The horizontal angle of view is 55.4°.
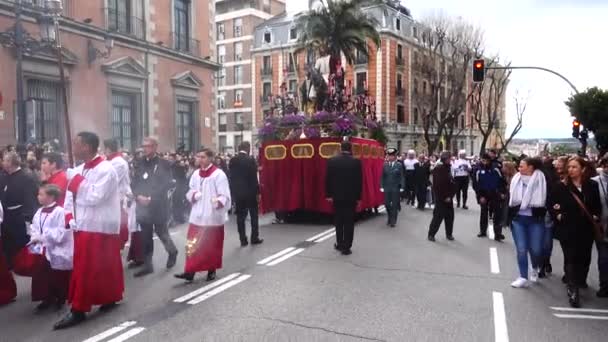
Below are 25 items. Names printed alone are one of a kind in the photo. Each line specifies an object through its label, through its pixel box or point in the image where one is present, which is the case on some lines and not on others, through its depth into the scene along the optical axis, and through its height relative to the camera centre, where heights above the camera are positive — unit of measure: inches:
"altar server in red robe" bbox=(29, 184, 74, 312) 246.2 -42.2
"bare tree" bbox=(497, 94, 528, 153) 1758.1 +59.1
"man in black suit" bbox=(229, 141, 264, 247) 413.4 -30.3
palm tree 1014.4 +212.4
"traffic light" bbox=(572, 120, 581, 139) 932.6 +21.4
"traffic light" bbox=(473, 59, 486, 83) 896.9 +114.8
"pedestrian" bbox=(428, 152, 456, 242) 438.9 -42.1
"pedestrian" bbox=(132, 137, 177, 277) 325.4 -28.6
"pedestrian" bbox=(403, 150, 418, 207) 738.8 -37.6
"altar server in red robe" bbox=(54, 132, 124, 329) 225.9 -31.8
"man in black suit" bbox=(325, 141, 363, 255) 381.1 -30.1
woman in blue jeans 286.8 -35.7
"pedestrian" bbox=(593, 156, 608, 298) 270.1 -51.6
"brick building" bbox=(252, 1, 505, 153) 2105.1 +284.8
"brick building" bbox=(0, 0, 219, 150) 687.1 +106.9
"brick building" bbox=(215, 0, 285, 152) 2420.0 +372.2
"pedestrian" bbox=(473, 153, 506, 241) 454.9 -36.2
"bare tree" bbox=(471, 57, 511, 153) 1562.4 +169.0
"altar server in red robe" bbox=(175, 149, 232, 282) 295.0 -37.6
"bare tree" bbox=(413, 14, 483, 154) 1493.6 +234.9
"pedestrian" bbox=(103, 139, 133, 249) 270.4 -11.7
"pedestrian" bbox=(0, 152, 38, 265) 294.2 -26.7
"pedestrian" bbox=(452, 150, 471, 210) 689.0 -32.2
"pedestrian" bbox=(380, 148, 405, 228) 527.8 -38.0
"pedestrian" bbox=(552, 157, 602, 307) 259.6 -34.9
